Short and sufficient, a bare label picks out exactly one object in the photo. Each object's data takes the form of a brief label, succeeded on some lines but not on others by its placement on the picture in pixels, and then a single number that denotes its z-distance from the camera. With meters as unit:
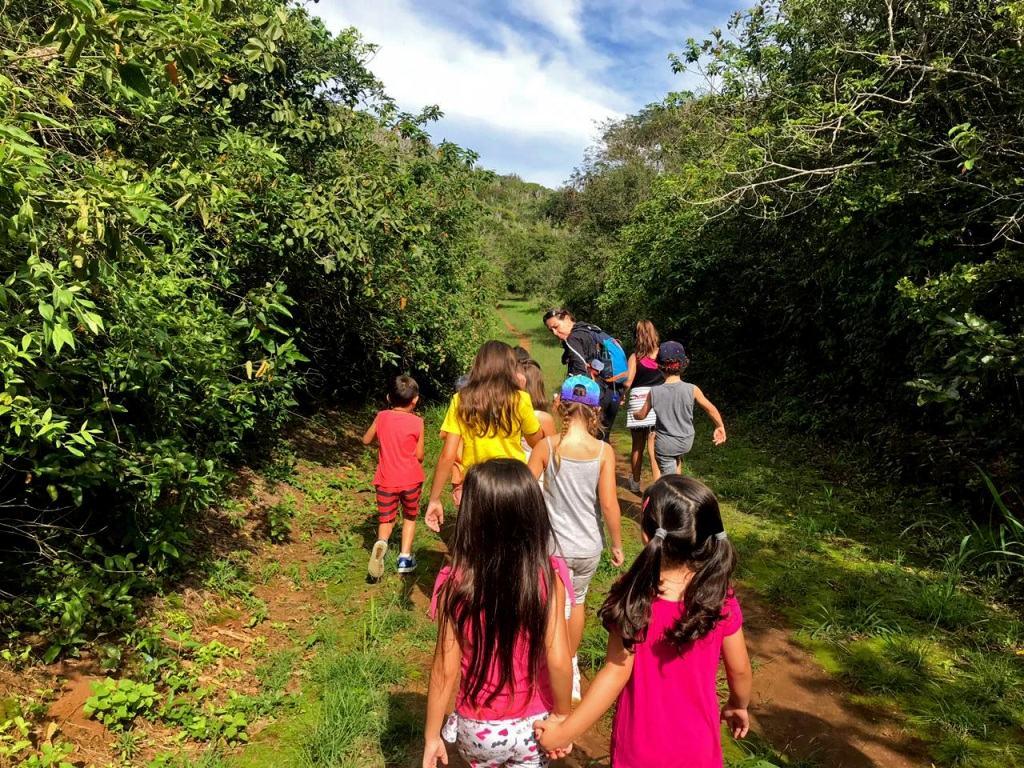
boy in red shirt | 4.68
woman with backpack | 5.86
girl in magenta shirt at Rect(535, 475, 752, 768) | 1.85
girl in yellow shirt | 3.67
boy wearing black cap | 5.43
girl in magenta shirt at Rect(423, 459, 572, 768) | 1.95
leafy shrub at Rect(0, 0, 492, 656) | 2.31
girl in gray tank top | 3.25
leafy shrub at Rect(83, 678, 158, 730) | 2.99
